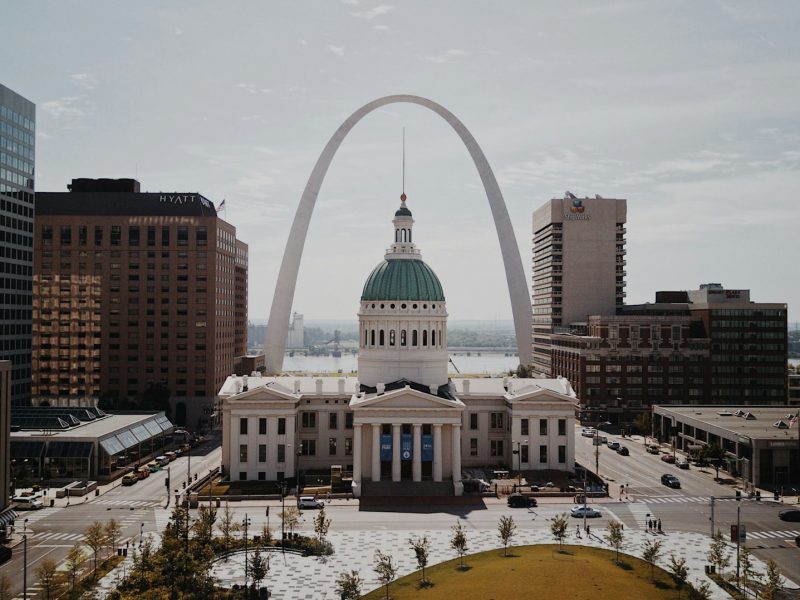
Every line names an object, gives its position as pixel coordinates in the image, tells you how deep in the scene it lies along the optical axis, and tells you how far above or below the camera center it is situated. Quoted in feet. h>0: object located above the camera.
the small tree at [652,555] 209.97 -68.17
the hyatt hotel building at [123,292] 538.88 +15.97
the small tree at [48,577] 187.83 -67.87
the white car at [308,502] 299.44 -76.46
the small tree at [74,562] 197.47 -67.59
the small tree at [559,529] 234.79 -67.79
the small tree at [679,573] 196.46 -68.19
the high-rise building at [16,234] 448.24 +48.99
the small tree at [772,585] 178.91 -65.84
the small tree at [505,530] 231.30 -67.40
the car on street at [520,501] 301.22 -75.70
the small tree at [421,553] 208.20 -67.86
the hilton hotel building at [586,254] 643.86 +55.02
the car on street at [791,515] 274.98 -73.49
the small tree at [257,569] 199.00 -69.23
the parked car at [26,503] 295.89 -76.83
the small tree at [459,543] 223.10 -68.84
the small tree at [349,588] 182.69 -67.95
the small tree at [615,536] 222.89 -66.39
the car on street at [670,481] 333.17 -74.30
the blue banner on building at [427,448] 336.08 -60.31
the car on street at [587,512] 281.33 -74.99
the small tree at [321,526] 242.99 -69.98
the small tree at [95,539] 216.13 -66.61
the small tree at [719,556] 208.44 -68.55
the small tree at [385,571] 197.36 -68.88
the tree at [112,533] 225.56 -67.94
